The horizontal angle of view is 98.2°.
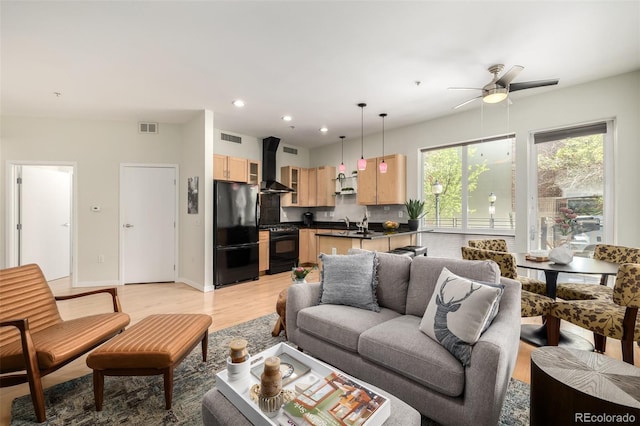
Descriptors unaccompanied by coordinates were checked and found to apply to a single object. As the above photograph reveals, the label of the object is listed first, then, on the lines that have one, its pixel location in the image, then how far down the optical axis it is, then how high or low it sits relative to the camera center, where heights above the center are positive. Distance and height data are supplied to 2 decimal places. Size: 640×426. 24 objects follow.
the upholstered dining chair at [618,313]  1.93 -0.77
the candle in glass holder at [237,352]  1.41 -0.71
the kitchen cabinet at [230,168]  5.13 +0.86
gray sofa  1.41 -0.81
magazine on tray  1.10 -0.81
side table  1.10 -0.75
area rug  1.68 -1.25
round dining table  2.40 -0.52
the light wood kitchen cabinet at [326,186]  6.71 +0.65
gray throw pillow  2.30 -0.59
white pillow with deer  1.52 -0.59
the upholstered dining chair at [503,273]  2.96 -0.57
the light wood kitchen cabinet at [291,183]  6.64 +0.71
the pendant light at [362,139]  4.32 +1.64
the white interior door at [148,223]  4.92 -0.19
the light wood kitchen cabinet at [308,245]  6.56 -0.77
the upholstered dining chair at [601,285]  2.65 -0.76
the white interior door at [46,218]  4.68 -0.10
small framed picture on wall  4.72 +0.31
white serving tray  1.13 -0.84
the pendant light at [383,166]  4.72 +0.79
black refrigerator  4.64 -0.35
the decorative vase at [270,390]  1.18 -0.77
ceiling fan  2.75 +1.28
